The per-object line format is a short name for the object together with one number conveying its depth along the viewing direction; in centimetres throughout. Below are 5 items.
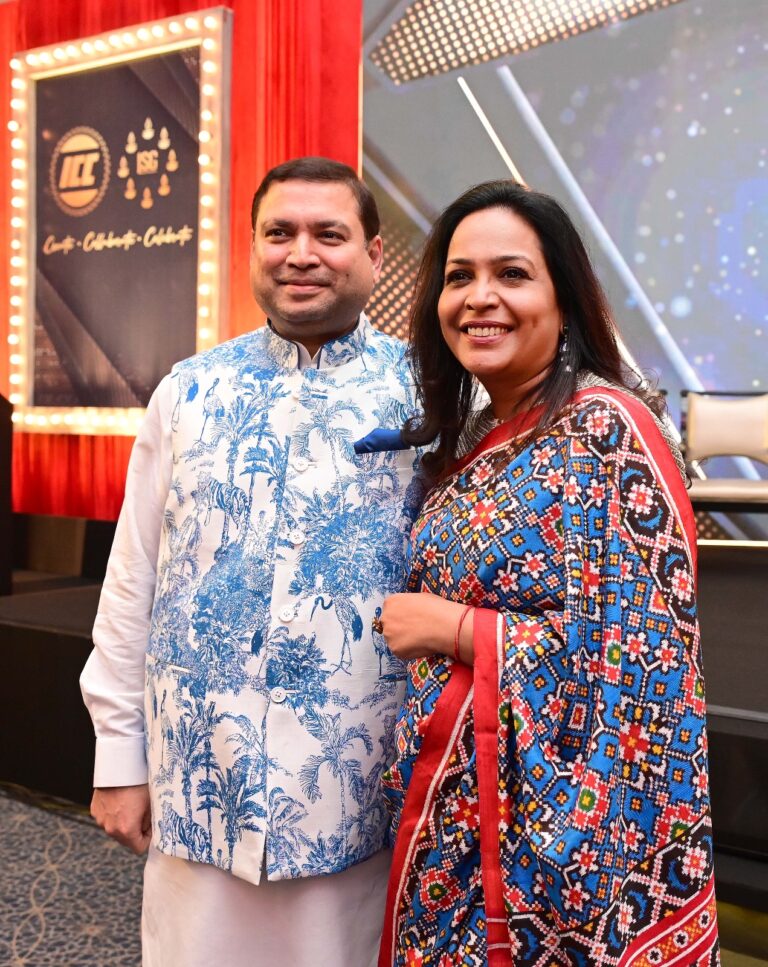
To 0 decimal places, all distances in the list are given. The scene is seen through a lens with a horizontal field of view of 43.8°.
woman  97
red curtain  409
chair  396
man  127
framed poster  422
